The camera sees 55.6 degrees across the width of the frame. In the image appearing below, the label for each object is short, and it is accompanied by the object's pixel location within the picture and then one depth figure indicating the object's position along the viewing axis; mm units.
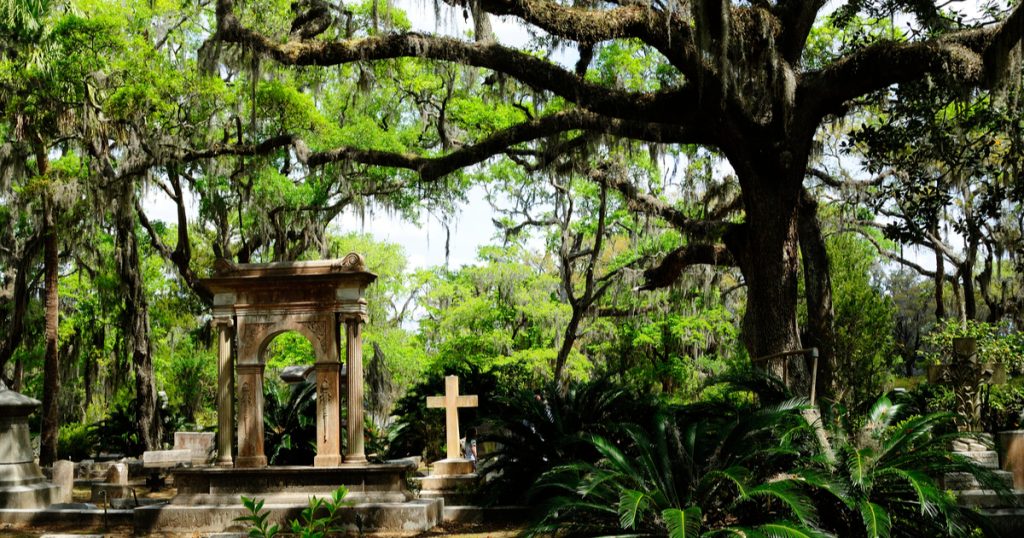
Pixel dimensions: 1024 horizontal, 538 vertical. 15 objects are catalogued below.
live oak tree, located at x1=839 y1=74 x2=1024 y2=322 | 12898
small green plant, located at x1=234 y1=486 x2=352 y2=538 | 5316
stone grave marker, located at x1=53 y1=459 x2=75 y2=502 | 15727
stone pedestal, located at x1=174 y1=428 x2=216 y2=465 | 22703
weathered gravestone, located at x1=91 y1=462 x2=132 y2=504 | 16797
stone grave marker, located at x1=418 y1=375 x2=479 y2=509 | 15594
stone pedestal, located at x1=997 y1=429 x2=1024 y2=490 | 12398
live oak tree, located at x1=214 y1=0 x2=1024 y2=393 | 11859
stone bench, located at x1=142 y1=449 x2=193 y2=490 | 21328
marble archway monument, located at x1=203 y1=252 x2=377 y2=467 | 14328
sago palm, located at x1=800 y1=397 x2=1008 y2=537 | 8602
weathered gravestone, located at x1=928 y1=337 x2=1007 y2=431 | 14492
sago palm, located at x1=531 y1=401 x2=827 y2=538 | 8430
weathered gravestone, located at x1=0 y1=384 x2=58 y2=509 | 14617
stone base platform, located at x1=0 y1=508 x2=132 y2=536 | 13508
